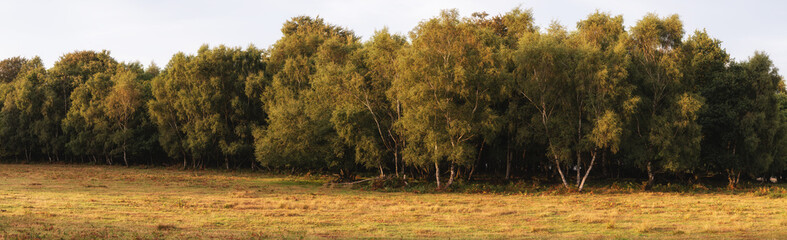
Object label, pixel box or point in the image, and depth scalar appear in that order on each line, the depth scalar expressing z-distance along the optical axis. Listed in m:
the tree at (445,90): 38.75
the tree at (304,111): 45.56
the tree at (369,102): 42.72
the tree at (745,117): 42.31
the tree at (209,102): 62.97
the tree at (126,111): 70.27
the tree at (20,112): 78.06
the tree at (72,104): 74.12
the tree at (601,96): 38.06
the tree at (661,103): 39.56
